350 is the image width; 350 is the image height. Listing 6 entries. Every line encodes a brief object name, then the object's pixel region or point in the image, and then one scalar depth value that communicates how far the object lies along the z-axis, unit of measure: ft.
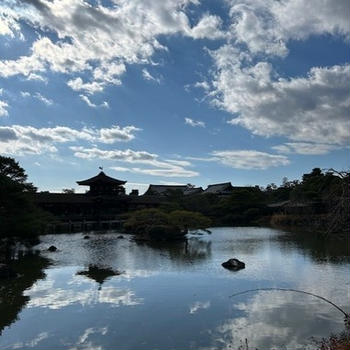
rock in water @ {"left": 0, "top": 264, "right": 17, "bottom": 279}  52.90
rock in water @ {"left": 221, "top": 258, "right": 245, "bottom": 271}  60.59
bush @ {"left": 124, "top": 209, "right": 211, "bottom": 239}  102.58
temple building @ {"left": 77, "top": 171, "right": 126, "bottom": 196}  180.04
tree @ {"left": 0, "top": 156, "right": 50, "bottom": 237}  63.62
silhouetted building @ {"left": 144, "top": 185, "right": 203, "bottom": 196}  270.46
